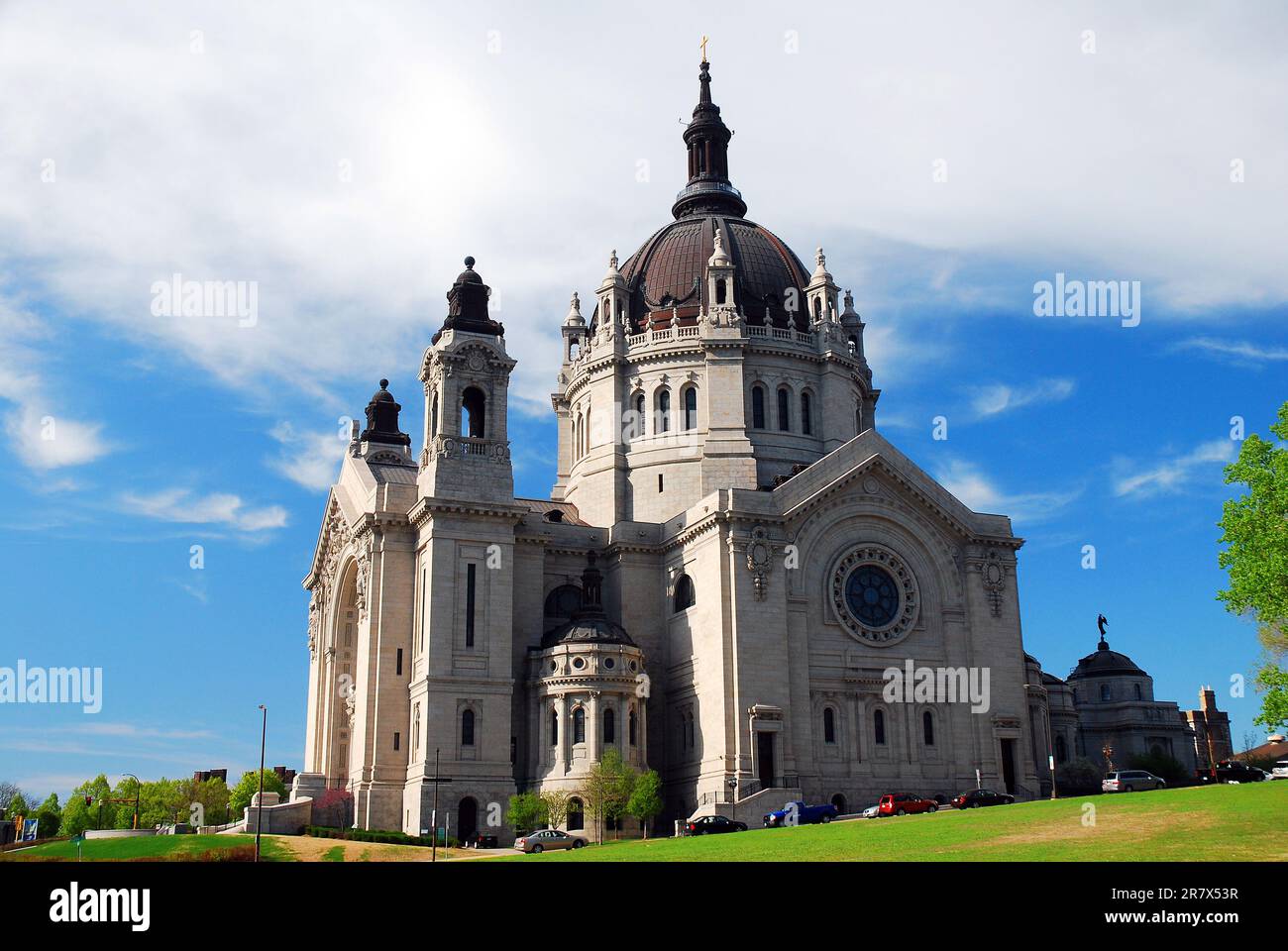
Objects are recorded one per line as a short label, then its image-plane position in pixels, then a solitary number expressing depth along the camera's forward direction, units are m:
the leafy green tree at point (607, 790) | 59.28
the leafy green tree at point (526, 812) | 58.88
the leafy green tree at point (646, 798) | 59.12
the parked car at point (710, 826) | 54.41
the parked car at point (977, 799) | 56.91
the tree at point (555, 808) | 59.66
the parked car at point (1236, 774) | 61.41
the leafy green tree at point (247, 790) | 97.47
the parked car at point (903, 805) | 55.00
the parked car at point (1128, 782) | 57.97
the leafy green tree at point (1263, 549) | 38.91
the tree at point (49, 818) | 117.38
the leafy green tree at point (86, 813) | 118.88
